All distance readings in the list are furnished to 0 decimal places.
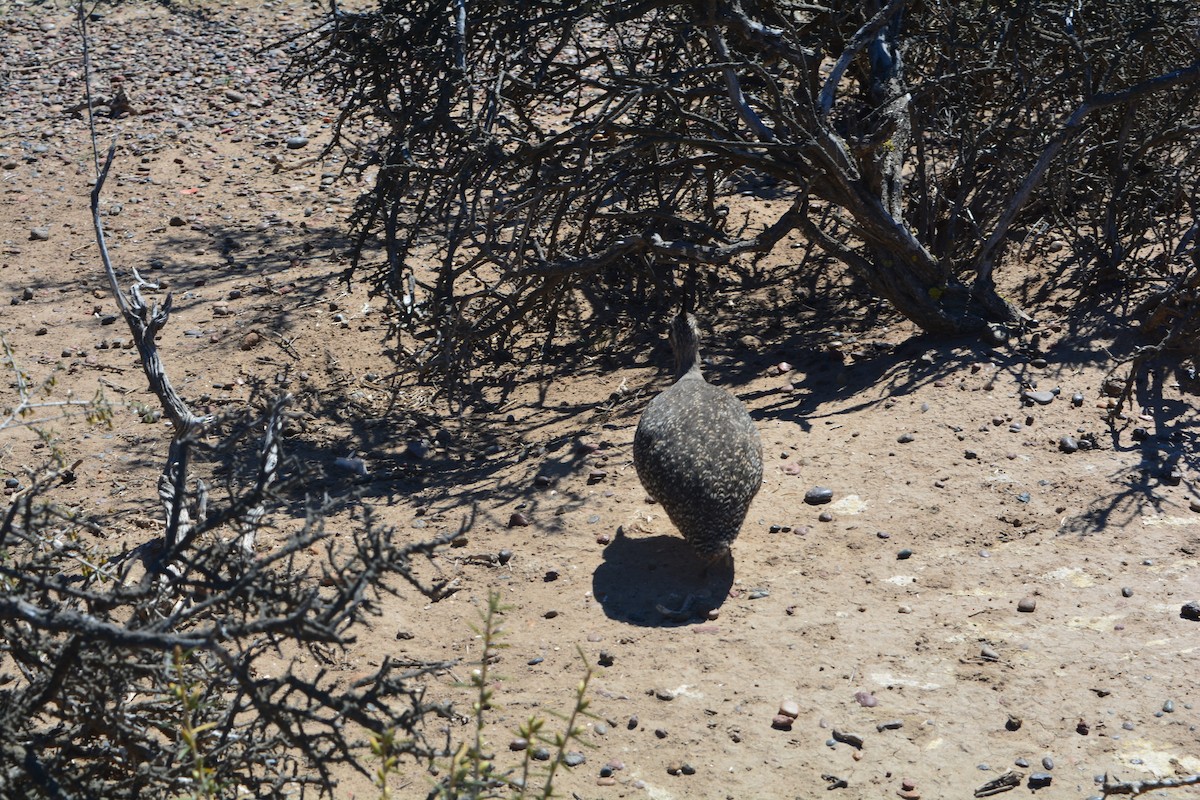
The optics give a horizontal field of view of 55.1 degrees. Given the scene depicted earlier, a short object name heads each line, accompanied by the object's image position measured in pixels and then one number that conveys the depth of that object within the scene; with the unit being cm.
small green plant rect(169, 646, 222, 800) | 271
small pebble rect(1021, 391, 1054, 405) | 630
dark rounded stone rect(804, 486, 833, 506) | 584
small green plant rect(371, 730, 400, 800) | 280
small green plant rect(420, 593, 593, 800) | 281
